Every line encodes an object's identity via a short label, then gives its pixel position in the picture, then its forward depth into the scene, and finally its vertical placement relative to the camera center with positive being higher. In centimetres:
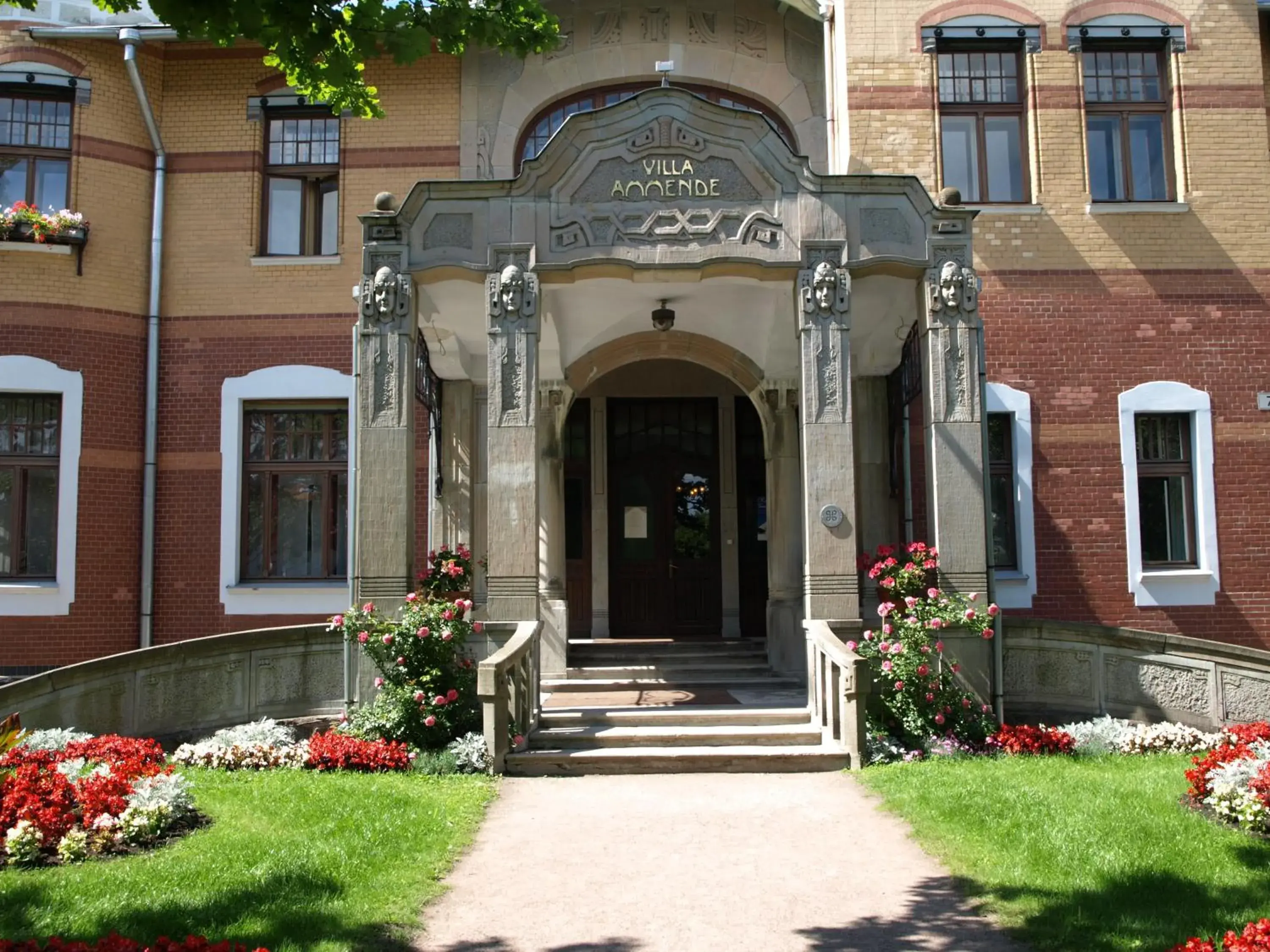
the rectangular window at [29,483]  1264 +89
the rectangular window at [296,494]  1312 +77
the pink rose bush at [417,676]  864 -92
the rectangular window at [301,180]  1357 +463
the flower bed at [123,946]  391 -136
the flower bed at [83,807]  586 -136
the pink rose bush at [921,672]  870 -92
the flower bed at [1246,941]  388 -136
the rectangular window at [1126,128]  1299 +498
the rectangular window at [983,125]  1294 +501
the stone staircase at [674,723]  834 -137
